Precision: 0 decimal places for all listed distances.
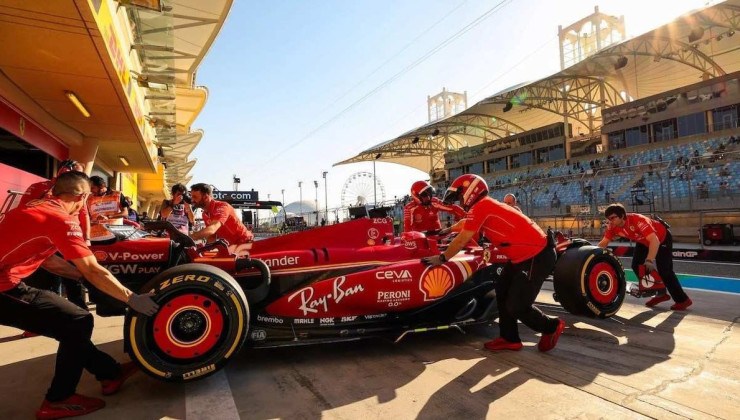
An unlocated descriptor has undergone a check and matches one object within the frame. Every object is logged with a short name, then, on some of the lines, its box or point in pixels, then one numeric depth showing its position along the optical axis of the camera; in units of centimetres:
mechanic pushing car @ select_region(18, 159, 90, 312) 447
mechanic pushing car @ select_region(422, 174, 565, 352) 388
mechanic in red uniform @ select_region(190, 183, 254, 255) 497
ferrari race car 305
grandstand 1491
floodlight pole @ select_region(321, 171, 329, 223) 2387
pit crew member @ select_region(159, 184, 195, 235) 741
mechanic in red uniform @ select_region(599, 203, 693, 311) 536
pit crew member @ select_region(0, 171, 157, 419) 265
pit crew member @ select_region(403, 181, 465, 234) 714
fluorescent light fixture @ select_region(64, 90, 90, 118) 827
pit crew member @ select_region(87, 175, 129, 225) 566
